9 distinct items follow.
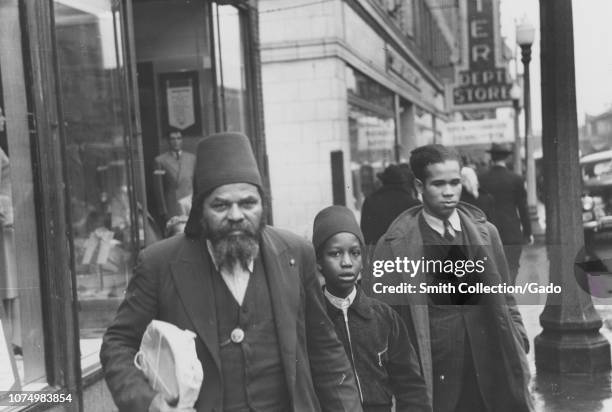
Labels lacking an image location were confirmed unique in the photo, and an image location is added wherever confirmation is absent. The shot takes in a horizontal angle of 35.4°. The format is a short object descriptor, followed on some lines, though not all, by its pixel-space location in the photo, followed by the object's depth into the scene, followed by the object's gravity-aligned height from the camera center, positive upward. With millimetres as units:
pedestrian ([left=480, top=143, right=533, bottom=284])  7587 -645
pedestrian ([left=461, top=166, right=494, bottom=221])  7347 -546
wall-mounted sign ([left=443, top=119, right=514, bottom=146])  7160 -57
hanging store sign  5980 +404
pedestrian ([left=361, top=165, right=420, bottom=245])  6586 -513
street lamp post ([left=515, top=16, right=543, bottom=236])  6754 +491
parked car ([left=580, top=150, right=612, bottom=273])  6059 -608
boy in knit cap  3969 -834
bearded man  2998 -514
